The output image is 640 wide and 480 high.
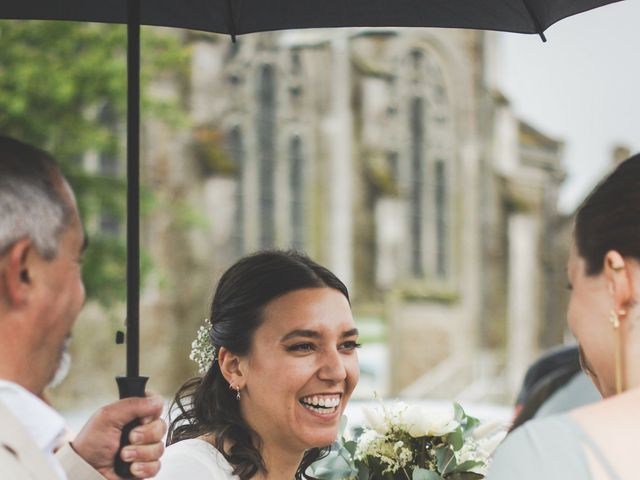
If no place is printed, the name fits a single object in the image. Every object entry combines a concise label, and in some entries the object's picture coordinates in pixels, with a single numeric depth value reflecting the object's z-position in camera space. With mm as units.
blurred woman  1718
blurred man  1891
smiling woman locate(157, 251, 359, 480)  3154
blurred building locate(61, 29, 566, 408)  23812
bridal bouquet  3180
